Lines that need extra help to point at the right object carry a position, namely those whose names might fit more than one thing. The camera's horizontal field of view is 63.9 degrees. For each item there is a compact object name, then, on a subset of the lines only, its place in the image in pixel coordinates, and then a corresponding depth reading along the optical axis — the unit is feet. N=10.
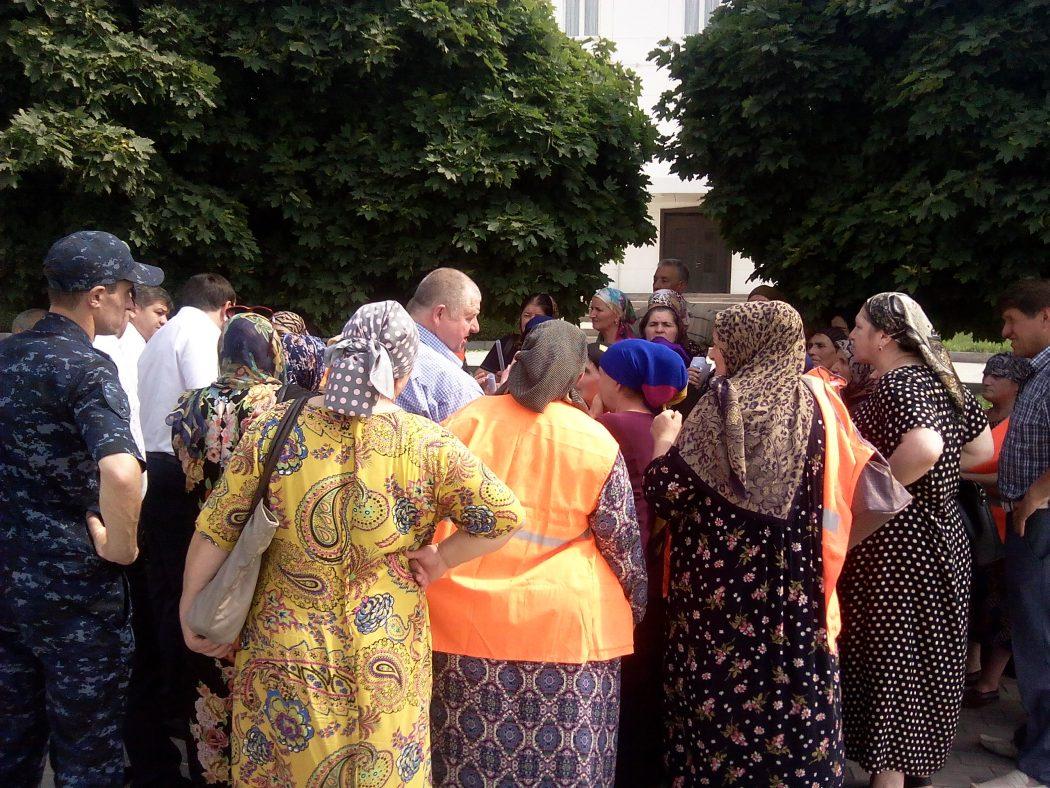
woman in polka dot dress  10.82
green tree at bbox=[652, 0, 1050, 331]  16.17
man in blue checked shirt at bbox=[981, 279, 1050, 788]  11.59
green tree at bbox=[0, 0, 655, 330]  18.54
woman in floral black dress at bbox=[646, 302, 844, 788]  9.00
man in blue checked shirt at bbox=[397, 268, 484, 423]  11.30
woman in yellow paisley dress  7.13
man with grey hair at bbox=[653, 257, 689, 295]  20.24
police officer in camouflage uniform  8.39
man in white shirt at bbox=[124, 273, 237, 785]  10.67
